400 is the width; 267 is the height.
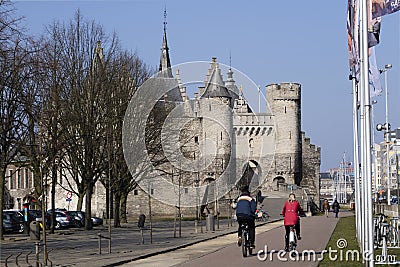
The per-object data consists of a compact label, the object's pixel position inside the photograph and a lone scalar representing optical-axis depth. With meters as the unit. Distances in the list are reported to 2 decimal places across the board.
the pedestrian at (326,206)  56.50
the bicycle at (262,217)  47.92
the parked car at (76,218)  47.53
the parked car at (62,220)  45.78
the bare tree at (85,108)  40.34
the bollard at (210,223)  38.22
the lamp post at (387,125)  43.44
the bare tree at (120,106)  41.72
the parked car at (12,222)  40.22
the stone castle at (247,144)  78.81
